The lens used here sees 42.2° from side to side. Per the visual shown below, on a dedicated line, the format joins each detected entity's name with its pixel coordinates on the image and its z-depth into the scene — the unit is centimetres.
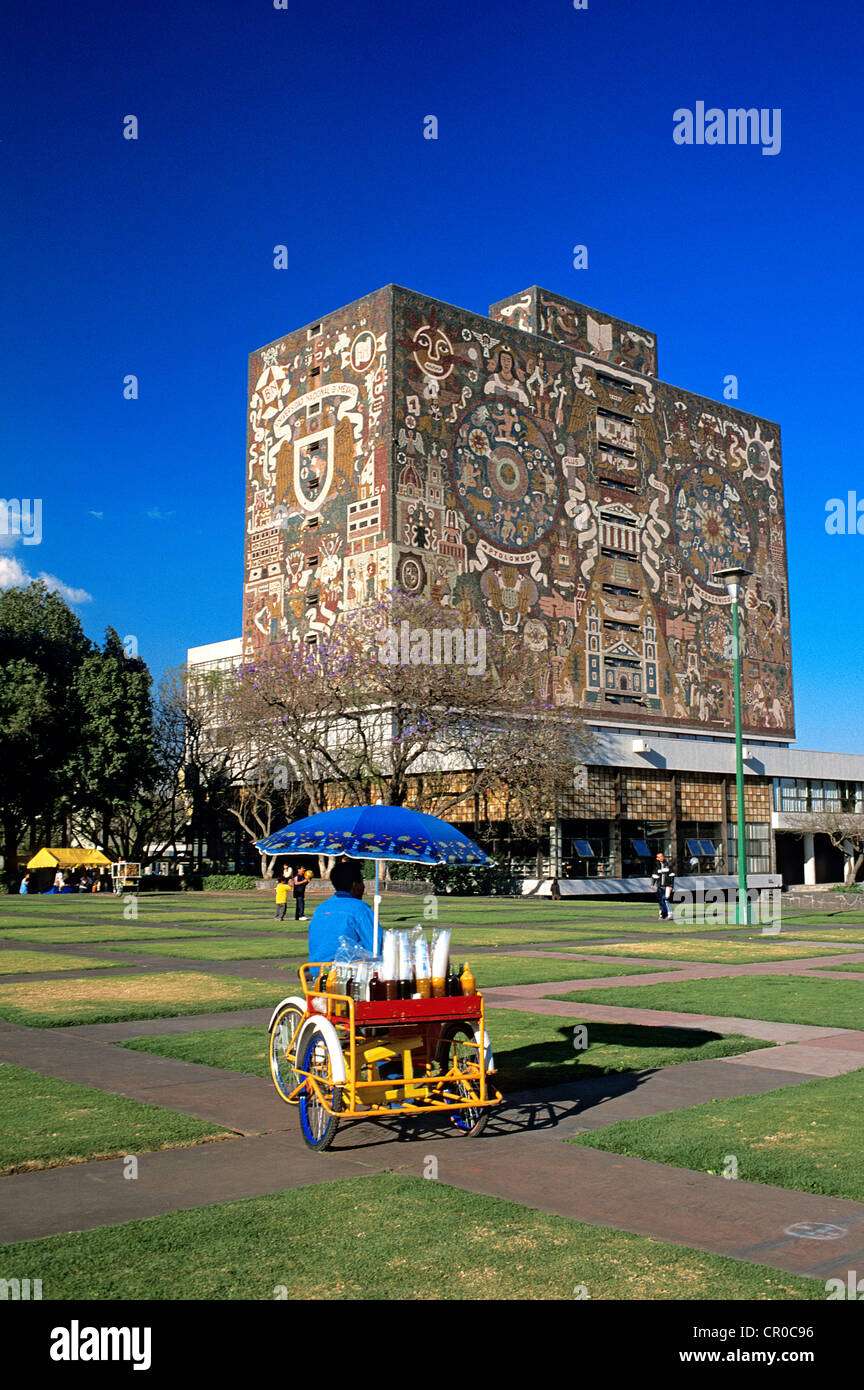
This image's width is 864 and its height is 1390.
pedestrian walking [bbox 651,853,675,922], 3306
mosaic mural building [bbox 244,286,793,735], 5700
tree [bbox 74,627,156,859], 5831
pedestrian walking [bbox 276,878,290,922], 3083
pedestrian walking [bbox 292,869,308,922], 3088
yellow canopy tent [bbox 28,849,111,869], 5888
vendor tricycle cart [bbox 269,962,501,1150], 703
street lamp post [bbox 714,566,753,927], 2782
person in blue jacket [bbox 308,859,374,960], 788
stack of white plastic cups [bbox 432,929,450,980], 775
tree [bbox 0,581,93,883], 5603
